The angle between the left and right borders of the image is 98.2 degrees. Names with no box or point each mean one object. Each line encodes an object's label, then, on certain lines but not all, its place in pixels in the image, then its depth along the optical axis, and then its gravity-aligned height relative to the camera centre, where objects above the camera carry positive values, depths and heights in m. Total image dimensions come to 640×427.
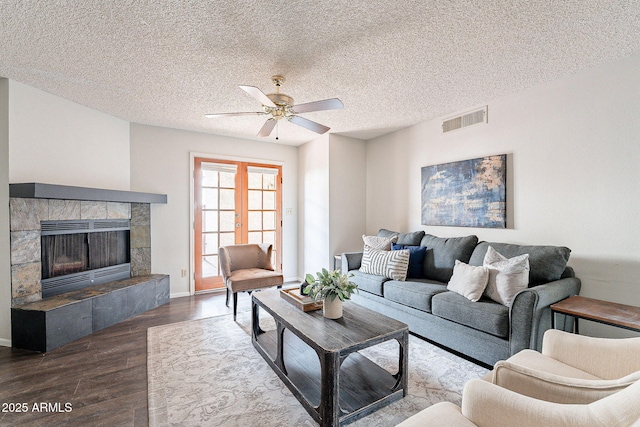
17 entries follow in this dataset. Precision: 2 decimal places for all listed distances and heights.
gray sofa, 2.06 -0.82
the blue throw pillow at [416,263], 3.34 -0.63
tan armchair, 3.42 -0.80
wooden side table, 1.86 -0.74
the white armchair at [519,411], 0.81 -0.69
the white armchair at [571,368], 1.01 -0.73
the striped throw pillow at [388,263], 3.18 -0.62
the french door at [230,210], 4.48 +0.03
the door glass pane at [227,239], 4.64 -0.46
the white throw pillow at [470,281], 2.40 -0.63
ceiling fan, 2.27 +0.93
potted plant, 2.05 -0.59
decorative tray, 2.26 -0.76
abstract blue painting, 3.11 +0.22
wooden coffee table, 1.62 -1.14
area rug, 1.74 -1.29
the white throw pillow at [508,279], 2.25 -0.57
